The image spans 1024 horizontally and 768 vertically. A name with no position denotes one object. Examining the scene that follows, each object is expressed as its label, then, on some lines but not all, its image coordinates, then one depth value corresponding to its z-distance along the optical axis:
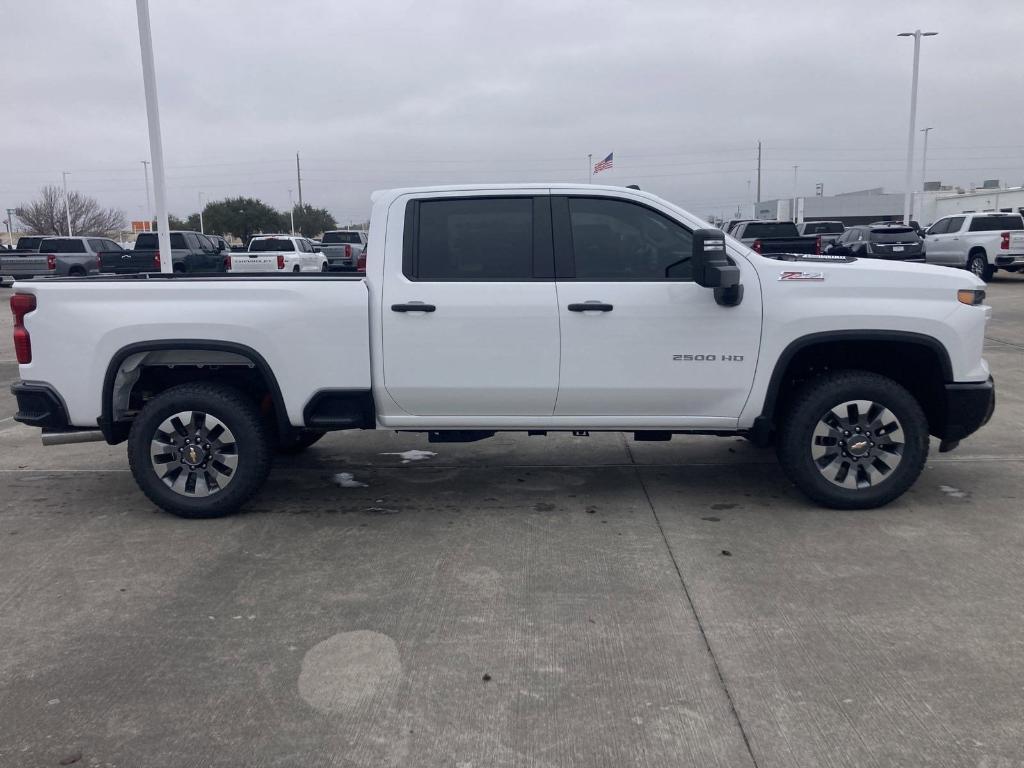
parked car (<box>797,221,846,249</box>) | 36.07
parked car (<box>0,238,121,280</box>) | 29.42
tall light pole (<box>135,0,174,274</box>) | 15.30
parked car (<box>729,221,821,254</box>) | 21.91
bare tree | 82.06
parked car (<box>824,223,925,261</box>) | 25.39
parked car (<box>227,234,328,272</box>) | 25.44
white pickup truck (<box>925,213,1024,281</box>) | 23.55
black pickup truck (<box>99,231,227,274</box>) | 26.23
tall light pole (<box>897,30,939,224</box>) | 38.12
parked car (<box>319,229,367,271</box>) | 34.94
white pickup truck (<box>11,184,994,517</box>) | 5.40
